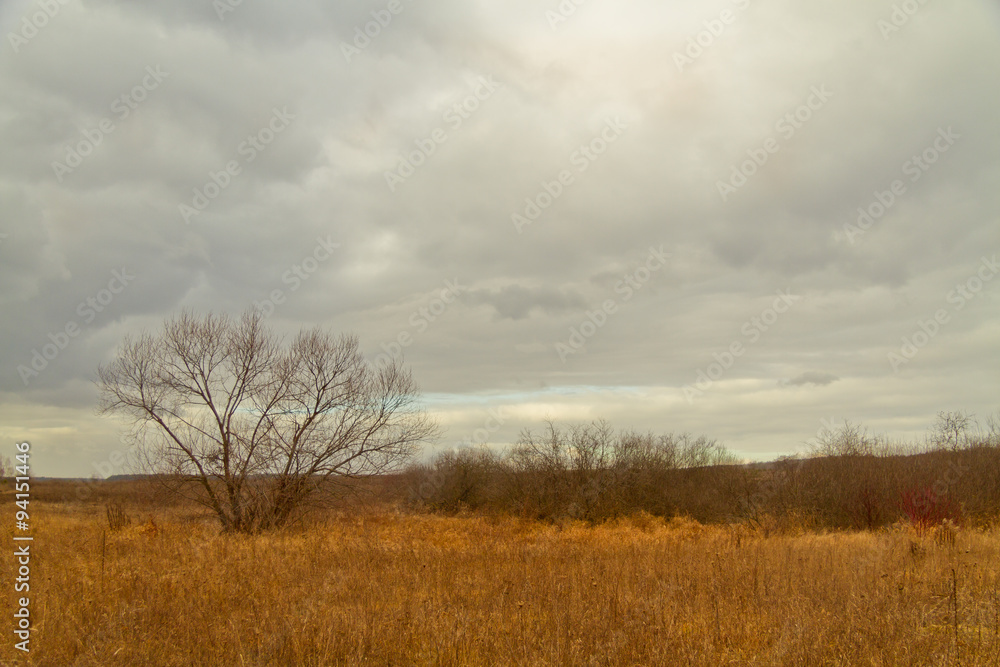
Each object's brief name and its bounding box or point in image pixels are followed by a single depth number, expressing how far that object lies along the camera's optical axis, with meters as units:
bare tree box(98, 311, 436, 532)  19.23
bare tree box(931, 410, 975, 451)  30.99
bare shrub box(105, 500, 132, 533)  17.39
